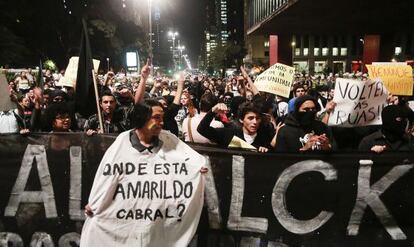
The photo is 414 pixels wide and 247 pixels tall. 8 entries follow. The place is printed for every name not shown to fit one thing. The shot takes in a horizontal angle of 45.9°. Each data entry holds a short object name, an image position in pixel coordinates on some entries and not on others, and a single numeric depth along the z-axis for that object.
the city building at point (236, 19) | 173.00
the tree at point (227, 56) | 87.75
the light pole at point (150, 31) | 28.21
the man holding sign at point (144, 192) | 3.82
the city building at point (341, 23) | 23.05
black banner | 4.08
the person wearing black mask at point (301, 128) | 4.61
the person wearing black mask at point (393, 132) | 4.55
